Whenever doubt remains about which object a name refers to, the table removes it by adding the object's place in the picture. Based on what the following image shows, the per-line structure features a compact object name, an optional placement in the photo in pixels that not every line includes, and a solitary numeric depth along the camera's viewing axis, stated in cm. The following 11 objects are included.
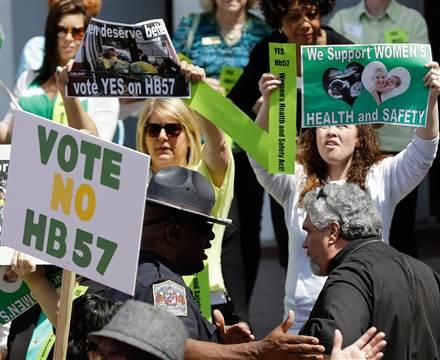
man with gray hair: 955
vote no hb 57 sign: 872
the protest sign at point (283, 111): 1198
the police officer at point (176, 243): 911
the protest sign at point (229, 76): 1609
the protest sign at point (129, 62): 1183
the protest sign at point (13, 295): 1187
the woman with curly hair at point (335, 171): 1222
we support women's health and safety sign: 1211
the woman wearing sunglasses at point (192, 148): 1250
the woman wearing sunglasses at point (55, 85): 1528
